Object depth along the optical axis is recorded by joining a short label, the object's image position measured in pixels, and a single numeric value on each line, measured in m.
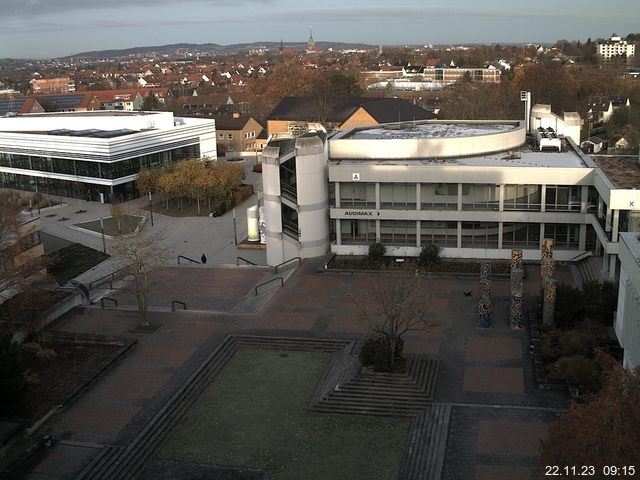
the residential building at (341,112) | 77.06
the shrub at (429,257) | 36.62
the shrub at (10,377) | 22.42
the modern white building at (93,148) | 60.16
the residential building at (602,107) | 88.57
